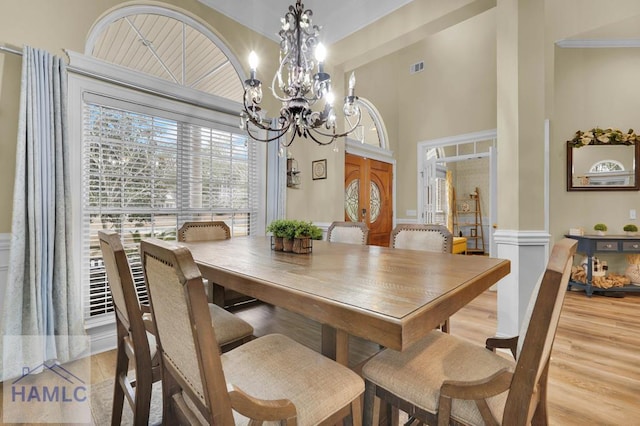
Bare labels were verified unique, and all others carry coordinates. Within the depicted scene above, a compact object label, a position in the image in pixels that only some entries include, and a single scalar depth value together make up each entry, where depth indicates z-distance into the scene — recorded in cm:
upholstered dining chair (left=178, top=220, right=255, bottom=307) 197
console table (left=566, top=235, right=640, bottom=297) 366
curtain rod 194
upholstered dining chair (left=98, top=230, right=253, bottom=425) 110
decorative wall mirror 396
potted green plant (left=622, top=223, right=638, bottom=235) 384
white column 229
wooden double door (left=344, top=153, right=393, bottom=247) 489
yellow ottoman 544
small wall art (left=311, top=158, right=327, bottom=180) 381
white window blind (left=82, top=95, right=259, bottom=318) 234
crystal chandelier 190
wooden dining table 79
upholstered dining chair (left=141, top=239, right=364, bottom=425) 67
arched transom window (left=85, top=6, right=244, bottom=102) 248
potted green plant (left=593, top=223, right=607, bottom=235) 393
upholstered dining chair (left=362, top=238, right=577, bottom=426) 72
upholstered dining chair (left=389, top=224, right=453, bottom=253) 203
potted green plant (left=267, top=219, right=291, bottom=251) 183
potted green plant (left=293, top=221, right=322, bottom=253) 177
